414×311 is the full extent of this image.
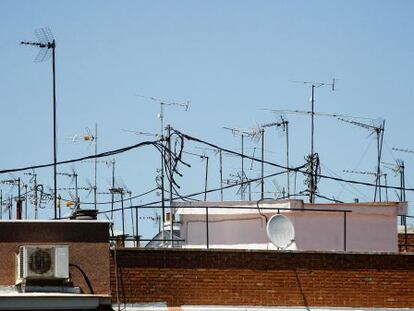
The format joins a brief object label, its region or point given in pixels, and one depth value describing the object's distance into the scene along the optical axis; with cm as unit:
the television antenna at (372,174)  5309
